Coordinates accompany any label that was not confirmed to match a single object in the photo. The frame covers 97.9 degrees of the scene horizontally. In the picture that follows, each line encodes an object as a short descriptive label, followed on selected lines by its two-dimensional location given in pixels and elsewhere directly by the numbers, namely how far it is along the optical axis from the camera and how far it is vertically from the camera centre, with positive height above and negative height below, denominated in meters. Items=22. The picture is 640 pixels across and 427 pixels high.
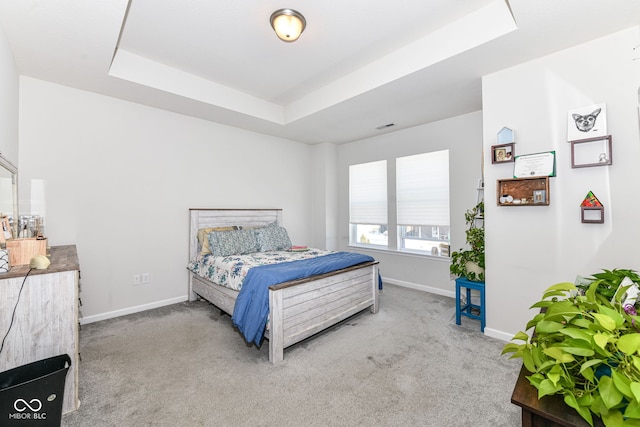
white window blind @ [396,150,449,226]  4.02 +0.40
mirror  2.03 +0.22
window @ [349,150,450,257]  4.07 +0.17
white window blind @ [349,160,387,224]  4.74 +0.41
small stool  2.82 -0.95
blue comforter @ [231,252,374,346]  2.33 -0.63
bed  2.32 -0.82
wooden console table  0.65 -0.49
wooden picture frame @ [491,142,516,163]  2.55 +0.57
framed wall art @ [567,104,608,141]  2.12 +0.71
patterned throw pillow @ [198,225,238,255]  3.59 -0.24
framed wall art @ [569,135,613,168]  2.10 +0.47
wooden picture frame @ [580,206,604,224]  2.13 -0.01
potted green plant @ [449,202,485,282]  2.97 -0.47
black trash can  1.35 -0.89
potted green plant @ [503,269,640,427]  0.59 -0.35
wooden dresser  1.54 -0.56
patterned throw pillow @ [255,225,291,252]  3.91 -0.31
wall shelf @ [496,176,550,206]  2.39 +0.20
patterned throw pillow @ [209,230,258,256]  3.45 -0.32
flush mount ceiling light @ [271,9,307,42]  2.11 +1.49
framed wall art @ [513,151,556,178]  2.36 +0.42
